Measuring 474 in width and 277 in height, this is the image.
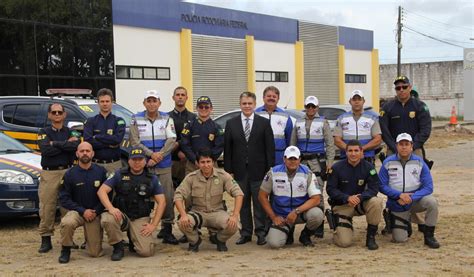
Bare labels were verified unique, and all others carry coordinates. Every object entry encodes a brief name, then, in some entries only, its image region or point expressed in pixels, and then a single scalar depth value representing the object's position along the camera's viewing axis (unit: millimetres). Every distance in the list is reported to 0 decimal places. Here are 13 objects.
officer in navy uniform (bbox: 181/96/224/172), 7679
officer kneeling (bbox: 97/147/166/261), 6805
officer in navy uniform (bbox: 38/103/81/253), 7285
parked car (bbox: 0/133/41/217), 8203
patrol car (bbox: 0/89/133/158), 10673
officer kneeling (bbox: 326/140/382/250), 7172
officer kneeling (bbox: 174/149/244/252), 7055
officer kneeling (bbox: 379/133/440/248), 7324
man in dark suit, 7551
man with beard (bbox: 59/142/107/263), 6910
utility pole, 44278
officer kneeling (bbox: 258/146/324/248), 7180
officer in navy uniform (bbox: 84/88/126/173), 7410
